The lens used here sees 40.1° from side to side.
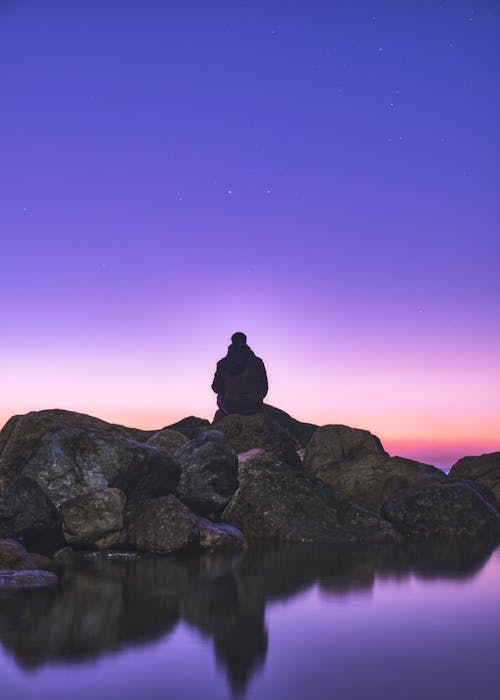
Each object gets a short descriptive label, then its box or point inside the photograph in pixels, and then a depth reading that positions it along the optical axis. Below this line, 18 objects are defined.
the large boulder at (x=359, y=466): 12.48
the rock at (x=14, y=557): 6.45
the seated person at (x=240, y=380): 17.52
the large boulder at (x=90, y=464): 9.04
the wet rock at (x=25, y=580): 5.71
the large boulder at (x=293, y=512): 10.10
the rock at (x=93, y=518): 8.42
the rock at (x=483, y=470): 14.81
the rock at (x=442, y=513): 10.80
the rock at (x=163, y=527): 8.40
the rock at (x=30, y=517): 7.89
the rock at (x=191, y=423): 19.02
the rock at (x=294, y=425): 20.11
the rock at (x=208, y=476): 10.28
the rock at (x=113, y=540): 8.44
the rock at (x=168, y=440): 12.32
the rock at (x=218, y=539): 8.74
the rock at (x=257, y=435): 13.73
